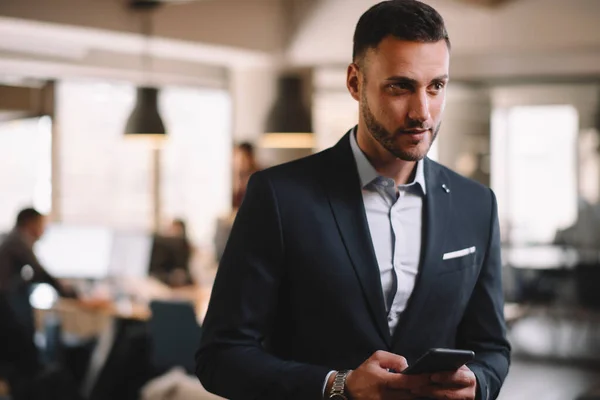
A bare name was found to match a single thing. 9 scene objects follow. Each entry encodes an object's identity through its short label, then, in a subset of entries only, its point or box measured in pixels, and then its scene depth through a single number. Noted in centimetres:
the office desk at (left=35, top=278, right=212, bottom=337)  598
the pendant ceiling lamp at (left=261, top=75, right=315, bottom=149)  707
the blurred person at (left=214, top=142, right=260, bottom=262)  636
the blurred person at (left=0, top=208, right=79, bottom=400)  536
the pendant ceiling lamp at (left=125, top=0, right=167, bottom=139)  684
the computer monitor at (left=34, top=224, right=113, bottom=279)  717
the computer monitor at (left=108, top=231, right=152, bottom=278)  688
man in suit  151
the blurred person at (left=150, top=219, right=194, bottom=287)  664
